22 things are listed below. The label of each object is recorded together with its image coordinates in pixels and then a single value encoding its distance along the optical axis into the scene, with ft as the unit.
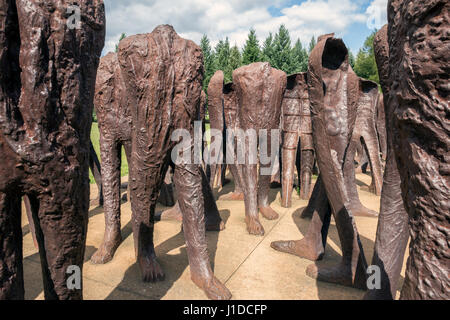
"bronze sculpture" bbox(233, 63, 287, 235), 12.88
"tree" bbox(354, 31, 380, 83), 106.43
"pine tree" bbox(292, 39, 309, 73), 118.97
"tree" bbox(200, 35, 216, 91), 104.86
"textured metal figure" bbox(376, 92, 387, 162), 20.96
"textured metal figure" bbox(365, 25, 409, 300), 5.89
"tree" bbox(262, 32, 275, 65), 115.65
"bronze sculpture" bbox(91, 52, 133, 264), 10.10
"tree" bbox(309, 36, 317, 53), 144.54
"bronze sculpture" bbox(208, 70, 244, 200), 17.30
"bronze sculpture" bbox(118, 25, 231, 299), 7.38
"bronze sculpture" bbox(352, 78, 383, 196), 16.74
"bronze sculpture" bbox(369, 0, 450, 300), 2.57
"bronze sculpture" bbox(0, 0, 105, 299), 3.55
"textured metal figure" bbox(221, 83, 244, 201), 17.75
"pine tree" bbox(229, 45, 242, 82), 99.07
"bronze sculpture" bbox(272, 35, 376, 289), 7.79
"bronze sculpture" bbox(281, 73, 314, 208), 17.03
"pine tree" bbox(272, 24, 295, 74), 116.23
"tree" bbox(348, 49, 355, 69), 127.85
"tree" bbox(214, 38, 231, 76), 110.11
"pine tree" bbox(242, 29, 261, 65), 101.60
